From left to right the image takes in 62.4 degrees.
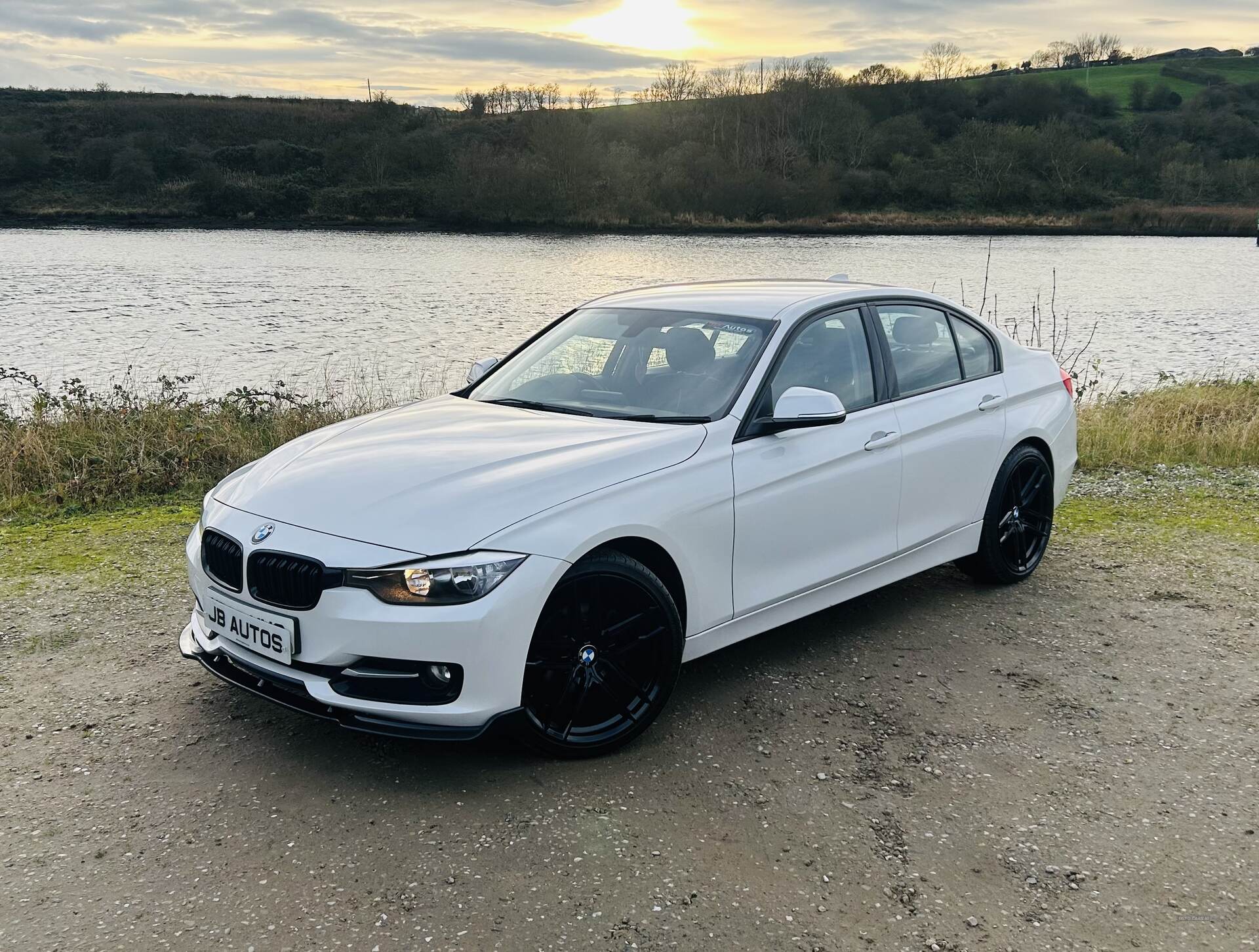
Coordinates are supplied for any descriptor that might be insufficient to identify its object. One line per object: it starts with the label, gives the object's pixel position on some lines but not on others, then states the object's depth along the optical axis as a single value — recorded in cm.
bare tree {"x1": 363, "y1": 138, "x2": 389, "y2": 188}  7825
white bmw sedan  344
